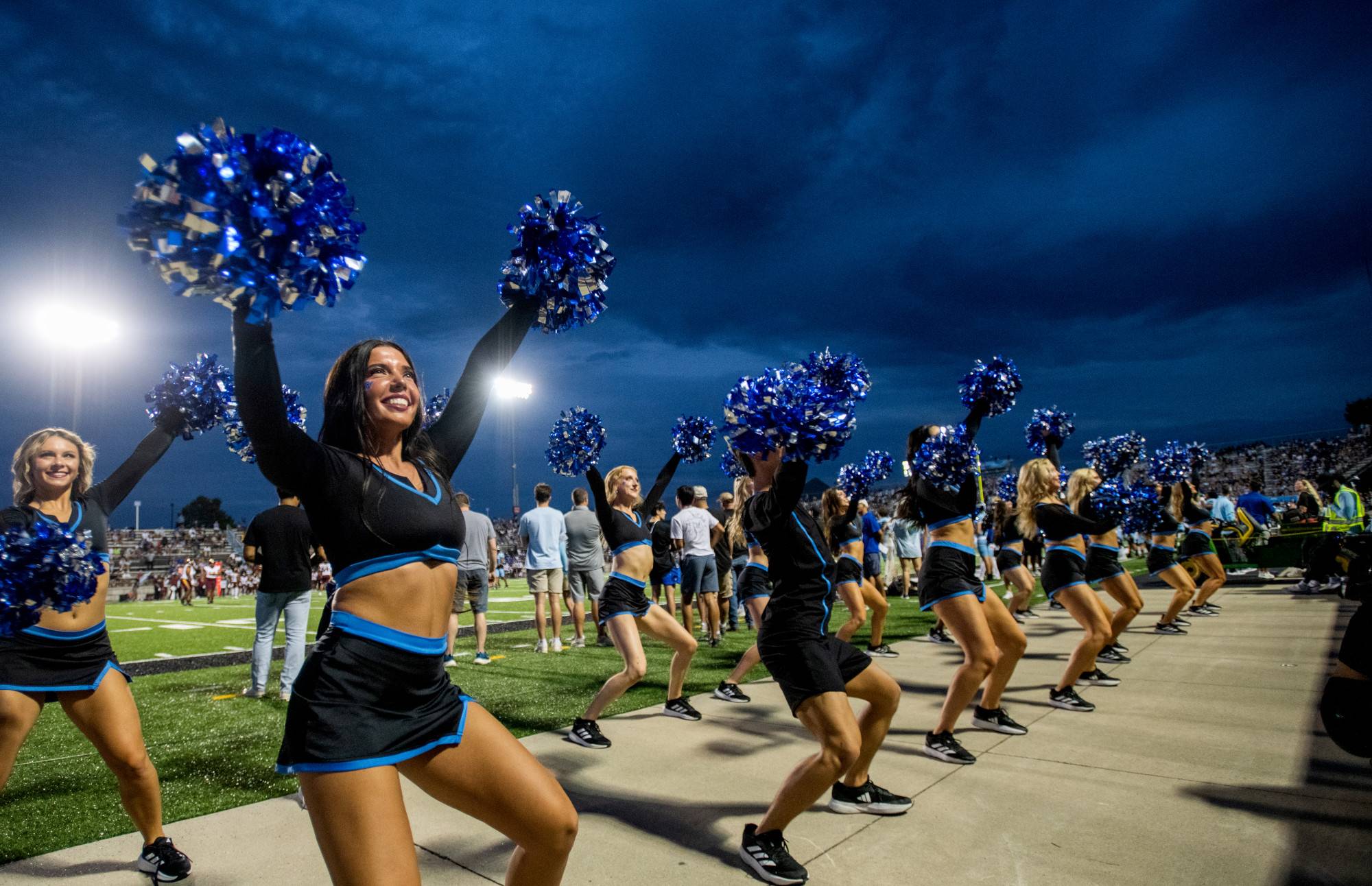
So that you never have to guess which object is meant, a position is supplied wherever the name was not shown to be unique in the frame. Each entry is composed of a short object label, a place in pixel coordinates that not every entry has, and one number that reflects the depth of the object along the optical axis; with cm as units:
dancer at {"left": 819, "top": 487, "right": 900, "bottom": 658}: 766
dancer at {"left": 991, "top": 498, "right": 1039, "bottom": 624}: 962
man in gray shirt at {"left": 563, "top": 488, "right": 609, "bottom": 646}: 920
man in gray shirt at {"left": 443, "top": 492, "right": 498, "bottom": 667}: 877
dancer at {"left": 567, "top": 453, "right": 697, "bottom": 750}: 517
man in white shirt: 957
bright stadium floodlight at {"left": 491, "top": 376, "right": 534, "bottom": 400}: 2530
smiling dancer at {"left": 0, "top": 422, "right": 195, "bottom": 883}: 290
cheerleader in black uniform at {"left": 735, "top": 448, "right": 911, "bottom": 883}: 306
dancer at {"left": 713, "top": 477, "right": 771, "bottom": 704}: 623
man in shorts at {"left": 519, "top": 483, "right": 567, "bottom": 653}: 953
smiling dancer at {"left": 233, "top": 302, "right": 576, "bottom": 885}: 168
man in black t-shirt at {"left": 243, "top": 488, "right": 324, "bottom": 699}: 643
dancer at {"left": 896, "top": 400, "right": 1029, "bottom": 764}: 447
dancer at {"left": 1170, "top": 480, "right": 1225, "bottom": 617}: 998
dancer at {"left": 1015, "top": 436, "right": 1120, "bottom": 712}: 574
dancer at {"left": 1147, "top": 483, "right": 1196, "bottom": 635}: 886
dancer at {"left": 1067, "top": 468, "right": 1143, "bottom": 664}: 670
